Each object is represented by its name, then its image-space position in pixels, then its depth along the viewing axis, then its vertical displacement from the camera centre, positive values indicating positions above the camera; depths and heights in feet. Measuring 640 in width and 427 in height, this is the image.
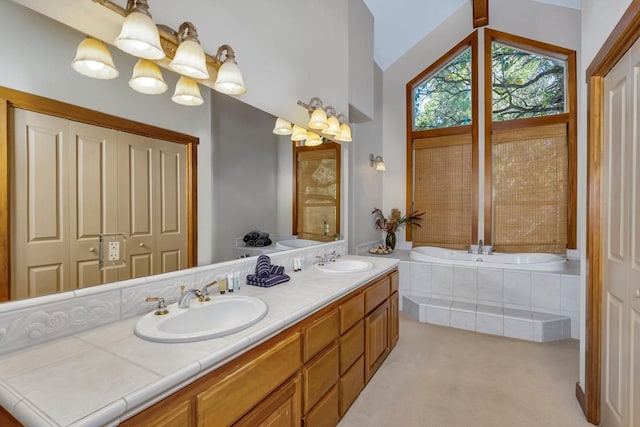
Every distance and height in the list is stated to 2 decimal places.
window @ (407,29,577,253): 13.17 +2.90
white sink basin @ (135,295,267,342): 3.43 -1.33
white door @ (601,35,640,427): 4.51 -0.58
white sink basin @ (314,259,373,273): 7.97 -1.37
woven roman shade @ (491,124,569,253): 13.14 +0.97
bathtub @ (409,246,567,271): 10.85 -1.86
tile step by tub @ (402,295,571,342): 9.64 -3.49
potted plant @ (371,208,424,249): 15.46 -0.44
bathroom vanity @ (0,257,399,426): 2.42 -1.49
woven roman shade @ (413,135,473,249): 14.87 +1.07
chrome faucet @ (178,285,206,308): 4.32 -1.17
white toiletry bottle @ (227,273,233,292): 5.42 -1.21
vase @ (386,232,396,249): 15.39 -1.36
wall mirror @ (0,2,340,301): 3.33 +1.39
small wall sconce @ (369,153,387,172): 14.75 +2.37
